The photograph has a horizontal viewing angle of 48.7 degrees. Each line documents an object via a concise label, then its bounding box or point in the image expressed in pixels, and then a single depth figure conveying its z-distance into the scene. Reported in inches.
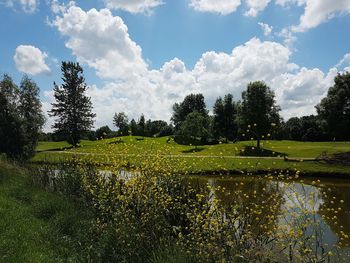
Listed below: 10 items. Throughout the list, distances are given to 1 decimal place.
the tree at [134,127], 4336.1
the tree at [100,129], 3917.3
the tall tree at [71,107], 3078.2
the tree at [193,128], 2568.9
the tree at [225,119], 3292.3
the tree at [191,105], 4411.9
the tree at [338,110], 1777.8
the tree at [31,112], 1656.0
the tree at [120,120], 5216.5
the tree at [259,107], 2098.9
